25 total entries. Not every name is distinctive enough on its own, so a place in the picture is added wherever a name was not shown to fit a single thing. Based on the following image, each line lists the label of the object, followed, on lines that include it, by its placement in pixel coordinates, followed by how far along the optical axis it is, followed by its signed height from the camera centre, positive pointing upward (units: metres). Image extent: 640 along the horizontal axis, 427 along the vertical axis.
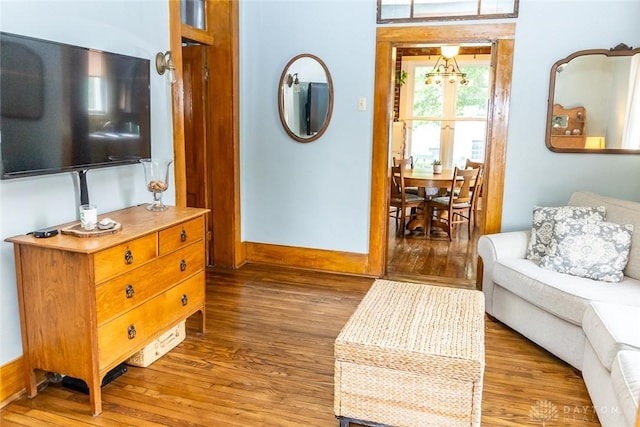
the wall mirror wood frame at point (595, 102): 3.50 +0.28
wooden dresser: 2.14 -0.74
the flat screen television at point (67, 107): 2.07 +0.11
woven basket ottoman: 1.94 -0.91
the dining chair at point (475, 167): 6.21 -0.36
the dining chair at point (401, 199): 5.63 -0.70
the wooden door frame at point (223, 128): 4.08 +0.05
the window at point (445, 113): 7.78 +0.40
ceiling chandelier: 7.05 +0.94
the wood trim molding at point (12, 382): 2.29 -1.16
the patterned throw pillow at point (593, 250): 2.91 -0.63
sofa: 2.07 -0.83
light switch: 4.05 +0.27
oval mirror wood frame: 4.13 +0.41
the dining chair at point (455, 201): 5.56 -0.71
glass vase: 2.82 -0.25
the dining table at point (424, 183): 5.51 -0.49
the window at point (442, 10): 3.66 +0.96
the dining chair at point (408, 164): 5.66 -0.34
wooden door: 4.18 +0.05
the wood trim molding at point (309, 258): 4.29 -1.07
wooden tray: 2.24 -0.45
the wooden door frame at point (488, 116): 3.71 +0.23
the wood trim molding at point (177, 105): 3.31 +0.19
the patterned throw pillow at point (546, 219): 3.14 -0.51
